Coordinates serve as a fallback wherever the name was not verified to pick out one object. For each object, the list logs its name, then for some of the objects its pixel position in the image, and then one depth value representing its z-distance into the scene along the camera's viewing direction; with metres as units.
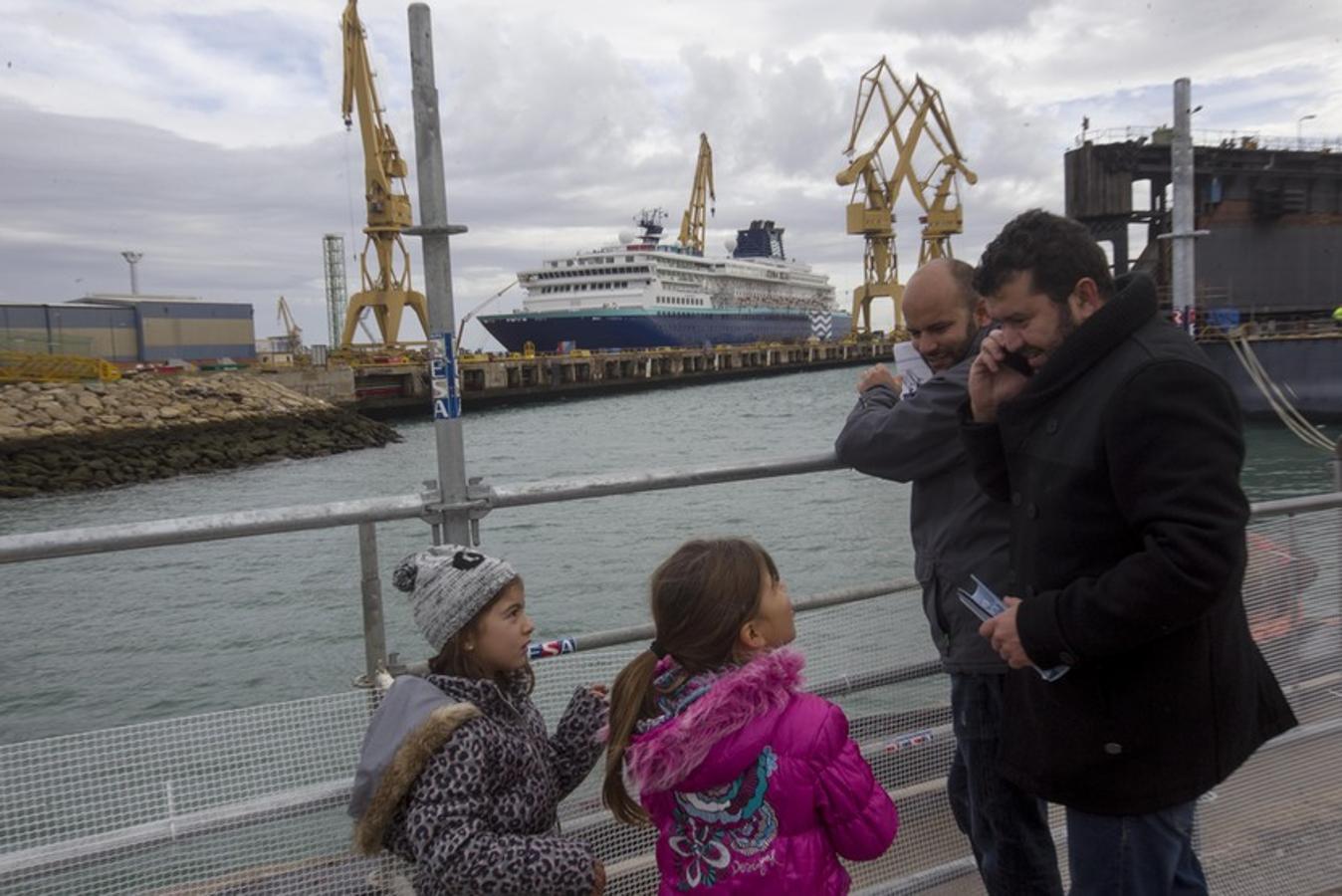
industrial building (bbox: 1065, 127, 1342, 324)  29.84
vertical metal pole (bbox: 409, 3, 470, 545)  2.29
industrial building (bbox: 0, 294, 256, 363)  43.41
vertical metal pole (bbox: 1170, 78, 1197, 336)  11.98
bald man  2.14
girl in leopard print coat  1.63
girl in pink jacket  1.68
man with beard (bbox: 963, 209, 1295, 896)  1.56
